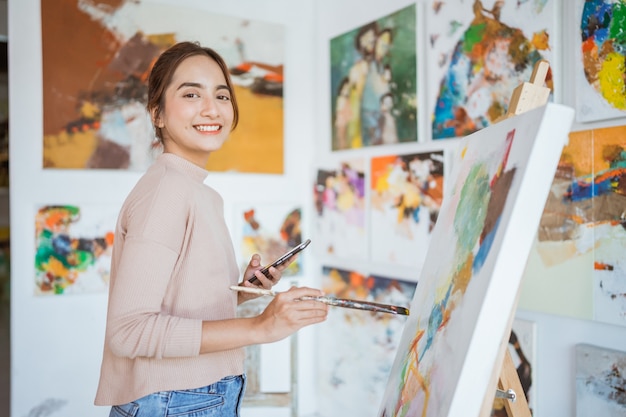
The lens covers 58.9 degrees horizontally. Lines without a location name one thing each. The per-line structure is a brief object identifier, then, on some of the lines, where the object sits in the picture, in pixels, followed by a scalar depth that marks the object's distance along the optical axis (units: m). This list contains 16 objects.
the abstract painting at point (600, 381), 1.60
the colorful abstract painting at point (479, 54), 1.88
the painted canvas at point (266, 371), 2.96
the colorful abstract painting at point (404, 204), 2.36
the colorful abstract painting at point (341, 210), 2.81
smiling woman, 1.06
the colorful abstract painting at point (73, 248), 2.49
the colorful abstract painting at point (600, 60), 1.60
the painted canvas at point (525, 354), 1.89
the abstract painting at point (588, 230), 1.61
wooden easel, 1.10
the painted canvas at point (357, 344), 2.64
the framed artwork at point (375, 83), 2.48
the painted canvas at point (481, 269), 0.84
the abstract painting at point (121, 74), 2.53
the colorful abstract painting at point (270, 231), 2.99
